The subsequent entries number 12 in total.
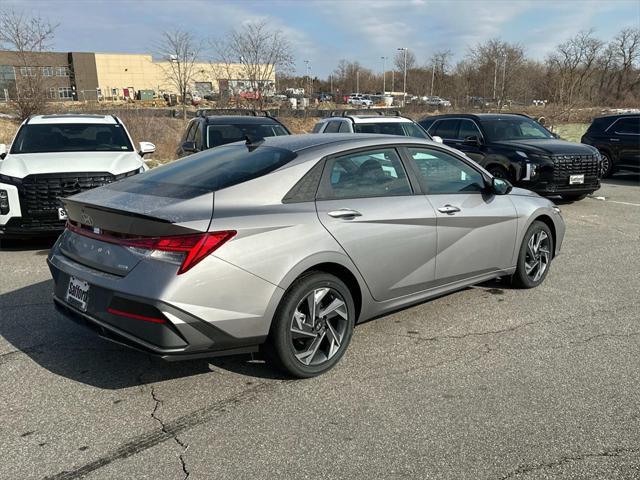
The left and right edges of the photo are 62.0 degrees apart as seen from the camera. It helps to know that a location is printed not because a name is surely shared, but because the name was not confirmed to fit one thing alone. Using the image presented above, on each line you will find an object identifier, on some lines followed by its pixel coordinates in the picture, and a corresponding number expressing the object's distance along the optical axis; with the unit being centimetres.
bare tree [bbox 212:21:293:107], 2231
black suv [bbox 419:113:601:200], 985
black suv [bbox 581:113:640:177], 1380
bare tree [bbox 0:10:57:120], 1944
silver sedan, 304
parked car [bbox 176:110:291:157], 954
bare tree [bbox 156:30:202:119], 2675
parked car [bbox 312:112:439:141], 1072
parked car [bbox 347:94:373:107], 6248
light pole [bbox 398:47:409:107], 7806
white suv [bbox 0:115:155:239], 653
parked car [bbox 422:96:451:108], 4676
